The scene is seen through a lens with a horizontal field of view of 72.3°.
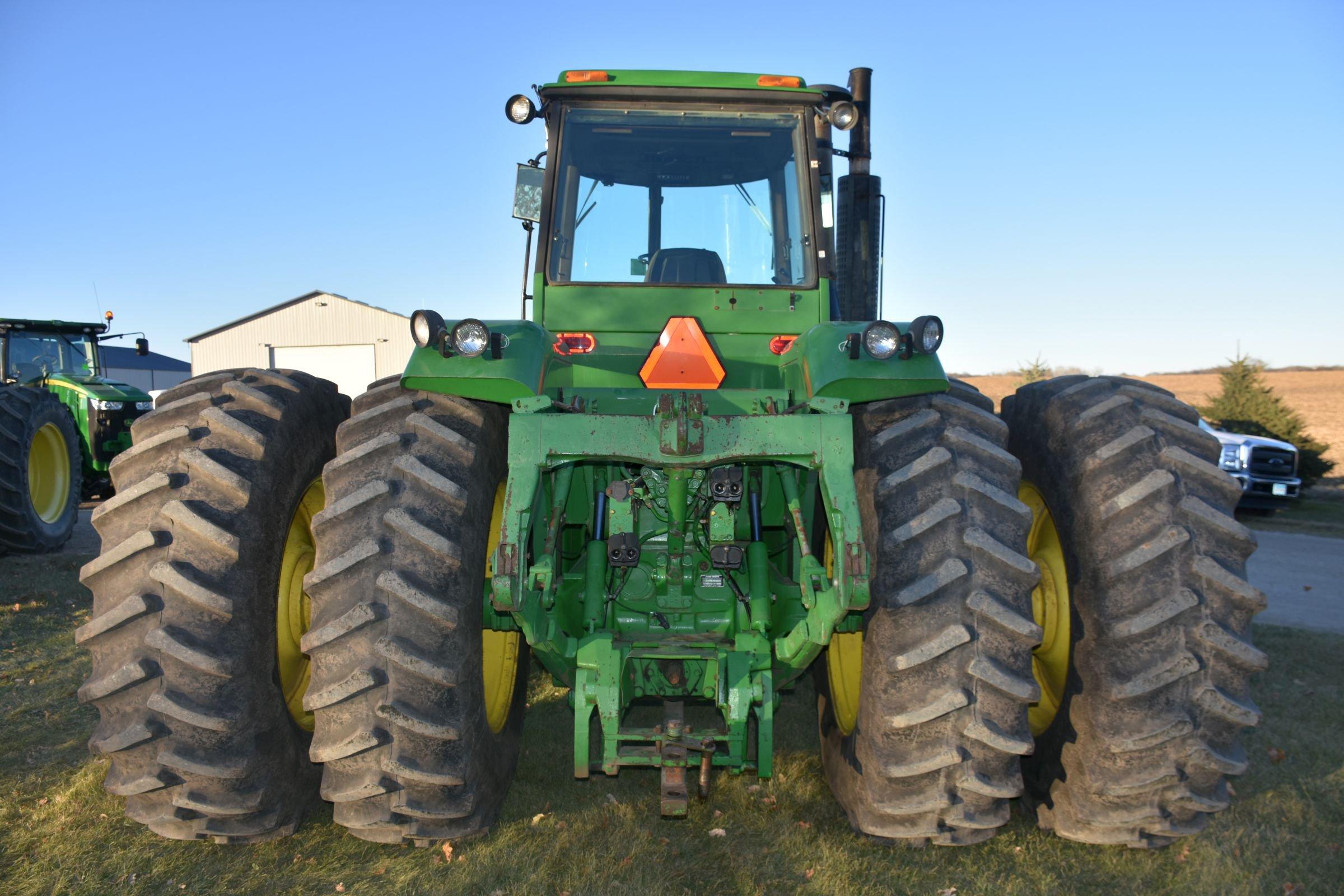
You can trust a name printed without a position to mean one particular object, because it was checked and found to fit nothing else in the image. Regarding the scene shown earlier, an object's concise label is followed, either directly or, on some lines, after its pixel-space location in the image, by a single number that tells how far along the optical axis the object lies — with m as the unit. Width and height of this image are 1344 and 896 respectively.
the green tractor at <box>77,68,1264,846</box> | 3.06
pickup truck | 15.25
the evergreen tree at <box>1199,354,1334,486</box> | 17.17
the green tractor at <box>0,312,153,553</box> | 9.18
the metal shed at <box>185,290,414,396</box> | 33.88
